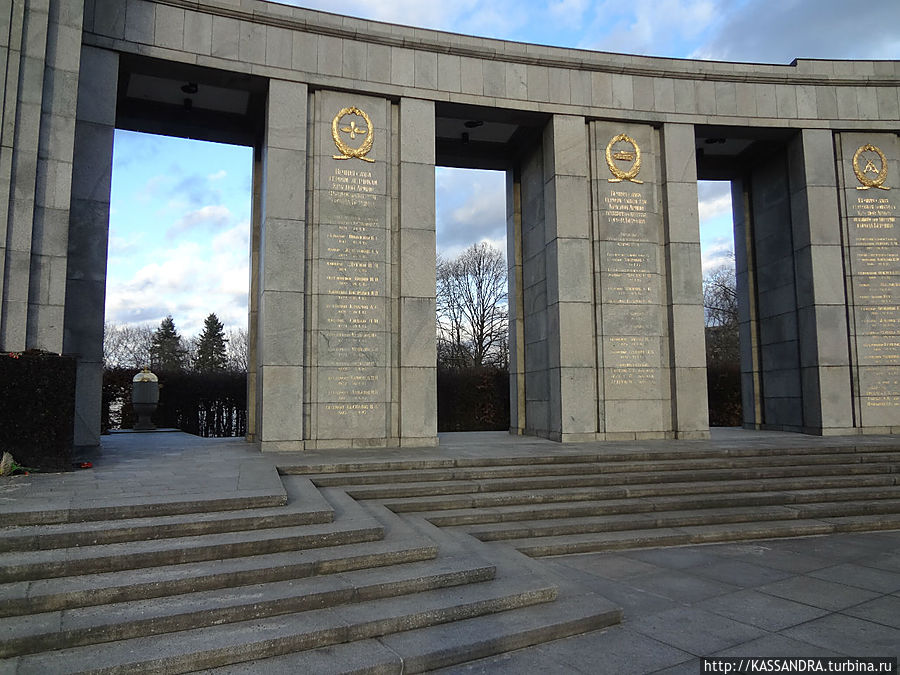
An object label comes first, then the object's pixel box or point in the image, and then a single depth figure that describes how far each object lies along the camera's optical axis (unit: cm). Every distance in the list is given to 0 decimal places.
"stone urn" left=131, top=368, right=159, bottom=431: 1847
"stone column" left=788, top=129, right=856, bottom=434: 1548
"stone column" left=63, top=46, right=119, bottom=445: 1204
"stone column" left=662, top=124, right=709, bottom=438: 1493
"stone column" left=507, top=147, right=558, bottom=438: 1552
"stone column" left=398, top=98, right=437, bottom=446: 1354
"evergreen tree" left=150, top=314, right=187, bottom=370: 5980
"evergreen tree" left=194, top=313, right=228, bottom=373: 6230
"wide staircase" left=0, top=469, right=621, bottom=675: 426
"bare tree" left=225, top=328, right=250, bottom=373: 7156
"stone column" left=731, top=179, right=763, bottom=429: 1795
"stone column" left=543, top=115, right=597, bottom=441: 1445
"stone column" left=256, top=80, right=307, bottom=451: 1256
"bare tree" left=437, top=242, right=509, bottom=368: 3925
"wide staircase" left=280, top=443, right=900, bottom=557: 818
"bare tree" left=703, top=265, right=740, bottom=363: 3941
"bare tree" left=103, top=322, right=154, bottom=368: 6575
